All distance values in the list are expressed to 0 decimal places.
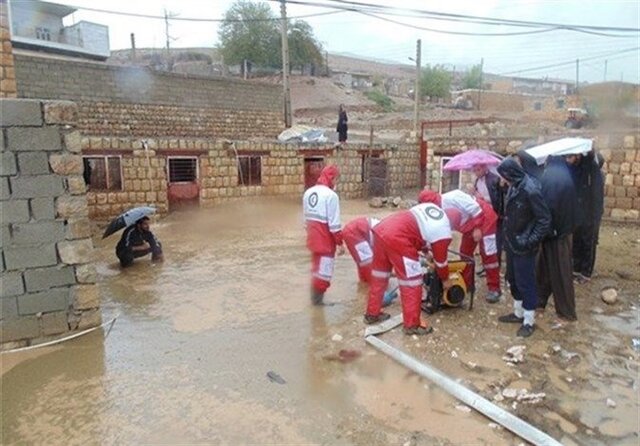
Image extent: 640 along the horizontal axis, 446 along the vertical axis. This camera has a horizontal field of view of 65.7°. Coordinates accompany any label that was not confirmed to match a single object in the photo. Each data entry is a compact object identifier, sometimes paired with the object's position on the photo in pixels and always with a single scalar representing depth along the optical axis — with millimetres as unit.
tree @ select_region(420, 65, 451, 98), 46125
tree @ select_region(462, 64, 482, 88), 56881
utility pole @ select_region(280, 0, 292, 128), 18708
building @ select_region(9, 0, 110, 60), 30875
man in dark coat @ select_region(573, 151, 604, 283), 6609
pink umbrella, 6883
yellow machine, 5559
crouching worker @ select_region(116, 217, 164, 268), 8391
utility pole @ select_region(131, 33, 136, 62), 33100
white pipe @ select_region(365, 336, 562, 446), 3309
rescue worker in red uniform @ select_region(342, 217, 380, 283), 6246
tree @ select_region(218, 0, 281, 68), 38812
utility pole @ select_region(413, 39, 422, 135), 23281
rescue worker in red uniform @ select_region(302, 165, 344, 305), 5949
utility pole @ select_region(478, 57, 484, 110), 53675
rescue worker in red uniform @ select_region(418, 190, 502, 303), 5832
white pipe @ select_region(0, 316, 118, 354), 5035
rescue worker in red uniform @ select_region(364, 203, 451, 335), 4980
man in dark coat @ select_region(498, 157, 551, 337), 4840
